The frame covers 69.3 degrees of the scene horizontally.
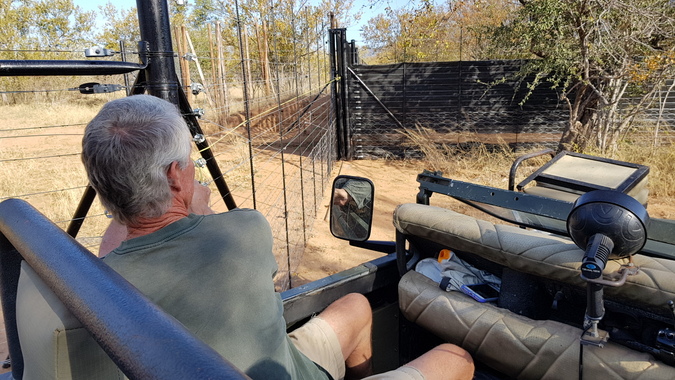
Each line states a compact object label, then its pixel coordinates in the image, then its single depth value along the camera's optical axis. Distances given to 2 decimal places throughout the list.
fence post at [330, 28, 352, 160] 10.16
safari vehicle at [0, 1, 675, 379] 0.52
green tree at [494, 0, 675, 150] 7.51
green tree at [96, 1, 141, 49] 24.20
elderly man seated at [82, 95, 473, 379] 1.22
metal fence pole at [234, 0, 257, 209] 2.96
